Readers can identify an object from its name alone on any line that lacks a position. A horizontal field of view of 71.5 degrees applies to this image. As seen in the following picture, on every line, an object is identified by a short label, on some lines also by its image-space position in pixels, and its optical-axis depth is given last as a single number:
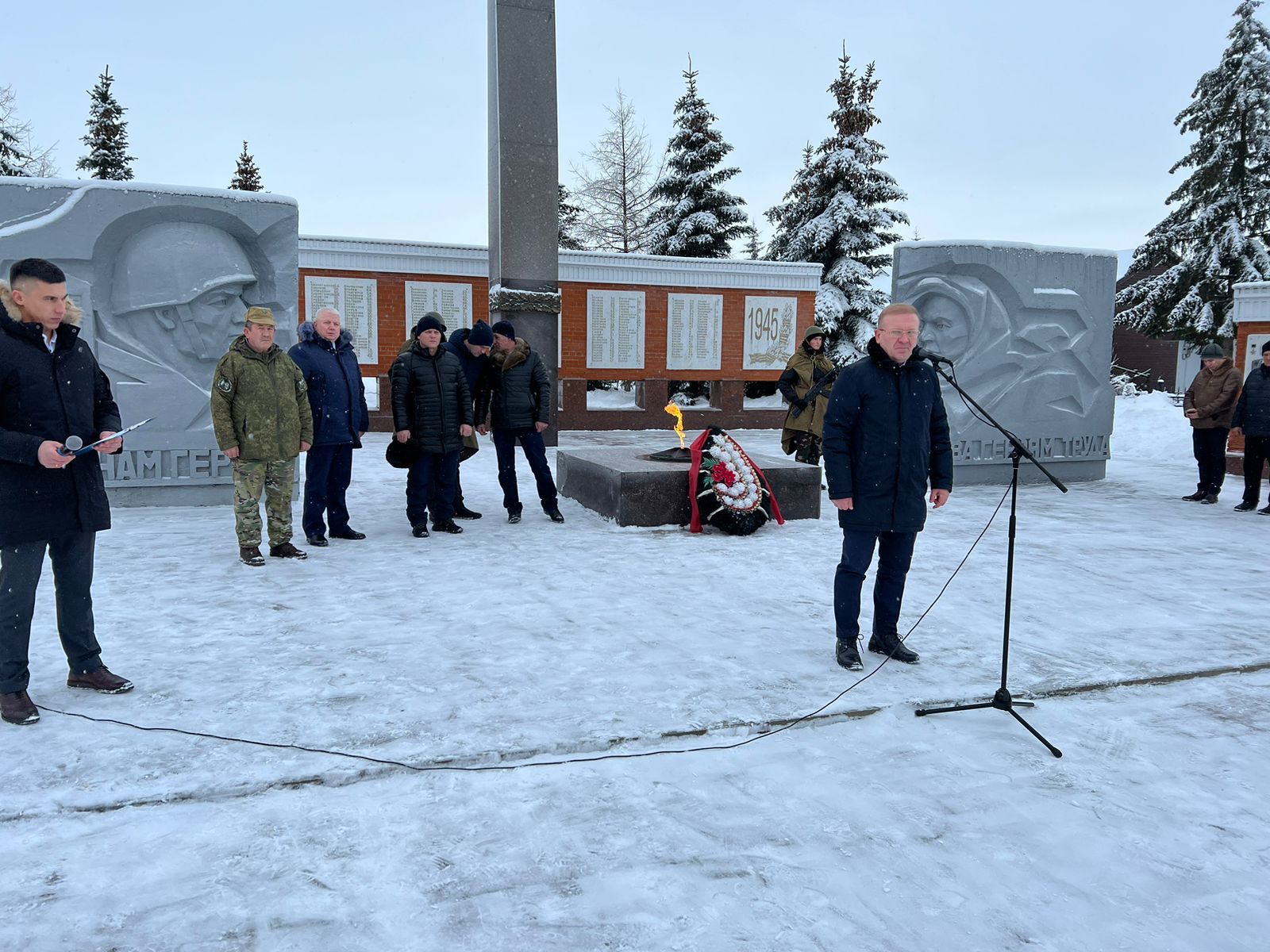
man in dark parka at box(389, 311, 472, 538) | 7.32
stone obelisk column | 13.09
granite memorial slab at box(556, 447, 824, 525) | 8.00
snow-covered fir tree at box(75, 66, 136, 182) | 29.09
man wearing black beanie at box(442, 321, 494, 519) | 8.02
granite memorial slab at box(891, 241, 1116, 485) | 11.14
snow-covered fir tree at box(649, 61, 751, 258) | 24.89
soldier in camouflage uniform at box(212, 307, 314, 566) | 6.05
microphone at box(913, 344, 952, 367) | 3.90
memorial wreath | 7.73
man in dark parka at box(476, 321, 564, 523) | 8.03
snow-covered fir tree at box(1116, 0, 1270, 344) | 24.19
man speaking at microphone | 4.25
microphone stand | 3.68
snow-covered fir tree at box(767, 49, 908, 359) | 24.20
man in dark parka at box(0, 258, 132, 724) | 3.47
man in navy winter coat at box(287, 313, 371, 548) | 6.91
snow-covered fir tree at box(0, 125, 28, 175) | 26.98
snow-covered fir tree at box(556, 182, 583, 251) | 30.50
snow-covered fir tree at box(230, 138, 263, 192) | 34.88
